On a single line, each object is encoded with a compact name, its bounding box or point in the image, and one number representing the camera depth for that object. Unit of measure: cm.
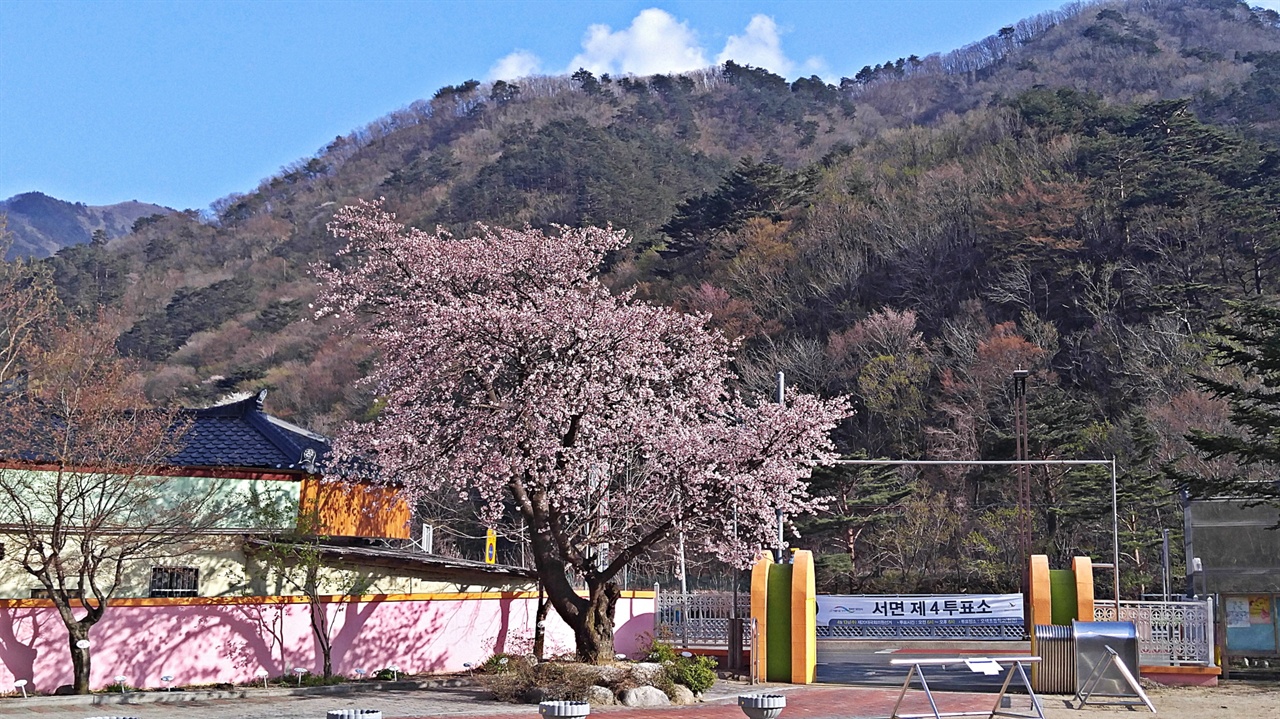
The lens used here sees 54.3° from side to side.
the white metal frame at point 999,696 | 1446
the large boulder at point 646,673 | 1736
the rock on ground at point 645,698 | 1692
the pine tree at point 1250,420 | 2370
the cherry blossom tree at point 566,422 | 1828
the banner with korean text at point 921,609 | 2312
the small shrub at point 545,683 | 1691
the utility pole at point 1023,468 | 3453
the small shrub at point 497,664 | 1893
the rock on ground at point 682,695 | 1744
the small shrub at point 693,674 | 1794
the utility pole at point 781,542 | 2240
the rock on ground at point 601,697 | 1664
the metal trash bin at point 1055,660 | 1942
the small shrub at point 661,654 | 1861
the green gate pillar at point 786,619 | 2117
